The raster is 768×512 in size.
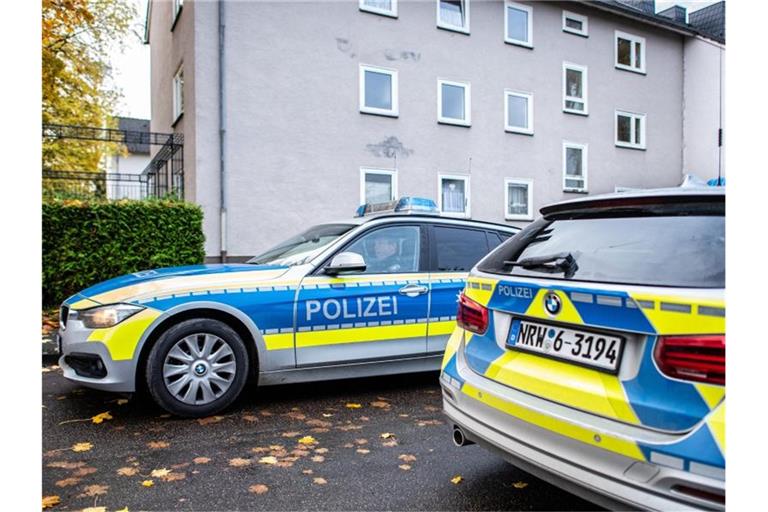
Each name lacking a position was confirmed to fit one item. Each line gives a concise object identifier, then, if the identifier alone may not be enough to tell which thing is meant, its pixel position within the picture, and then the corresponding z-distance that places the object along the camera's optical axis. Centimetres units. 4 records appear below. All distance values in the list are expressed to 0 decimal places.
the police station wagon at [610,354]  202
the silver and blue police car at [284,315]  433
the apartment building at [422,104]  1401
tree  1848
